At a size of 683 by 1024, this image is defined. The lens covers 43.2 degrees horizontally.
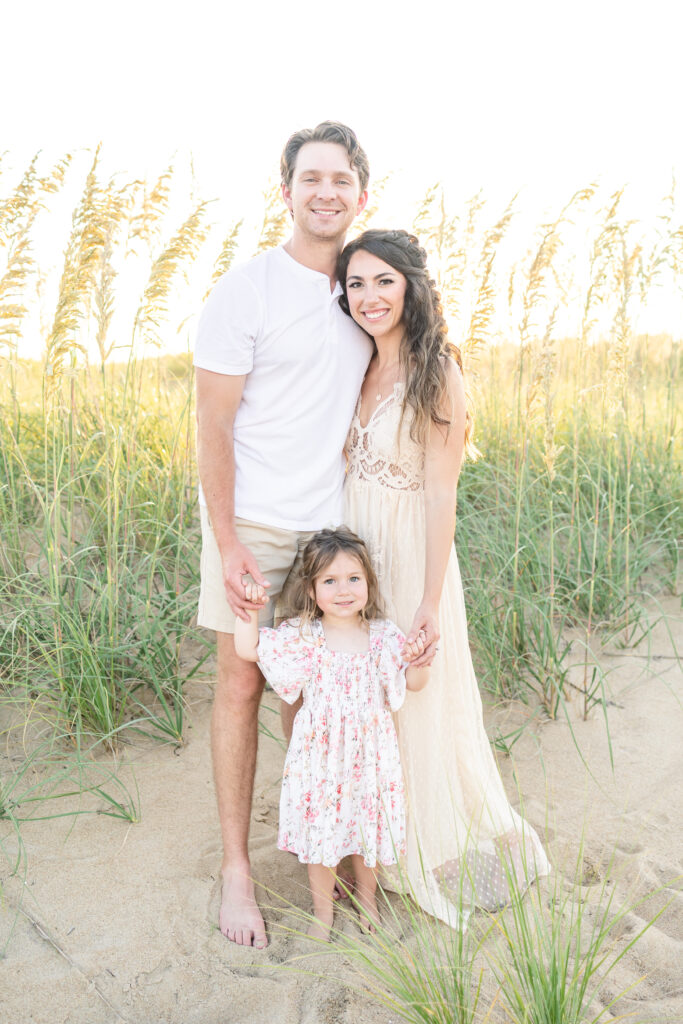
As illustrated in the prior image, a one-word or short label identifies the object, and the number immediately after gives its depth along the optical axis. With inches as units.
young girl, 105.3
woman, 109.5
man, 109.2
